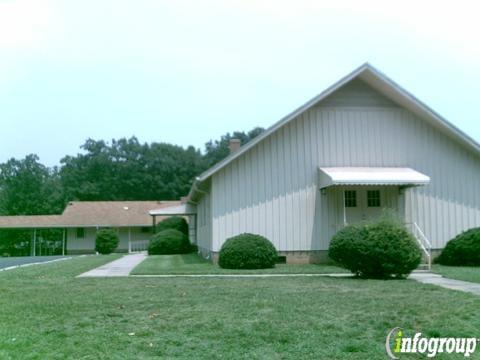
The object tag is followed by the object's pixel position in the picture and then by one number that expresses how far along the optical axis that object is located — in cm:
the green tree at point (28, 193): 6744
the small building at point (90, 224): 4412
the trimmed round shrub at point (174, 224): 3831
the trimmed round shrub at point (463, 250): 2044
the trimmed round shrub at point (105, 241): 4044
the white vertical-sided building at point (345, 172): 2131
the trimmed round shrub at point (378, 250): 1487
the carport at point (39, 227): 4450
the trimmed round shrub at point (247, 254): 1911
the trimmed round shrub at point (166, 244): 3328
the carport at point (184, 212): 3634
